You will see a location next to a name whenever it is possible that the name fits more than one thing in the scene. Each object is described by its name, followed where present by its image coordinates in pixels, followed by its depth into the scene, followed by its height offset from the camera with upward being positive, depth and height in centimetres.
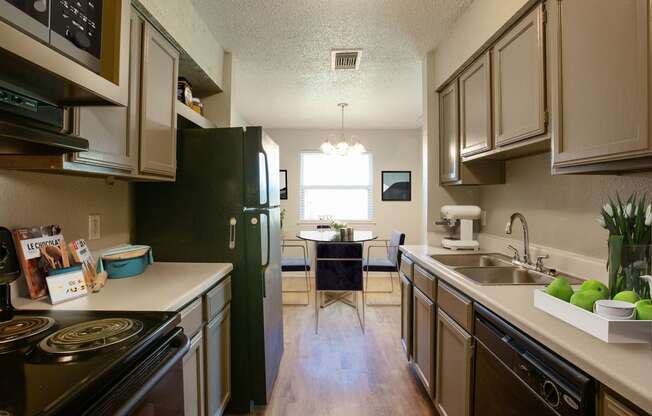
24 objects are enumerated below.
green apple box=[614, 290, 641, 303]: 88 -23
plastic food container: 154 -25
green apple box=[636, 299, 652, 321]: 81 -25
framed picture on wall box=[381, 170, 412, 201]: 529 +48
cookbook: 116 -16
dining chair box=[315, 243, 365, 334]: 311 -53
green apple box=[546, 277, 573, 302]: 103 -25
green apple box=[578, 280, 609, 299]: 96 -23
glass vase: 92 -16
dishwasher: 80 -49
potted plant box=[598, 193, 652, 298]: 93 -10
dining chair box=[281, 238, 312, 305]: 376 -62
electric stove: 65 -37
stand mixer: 235 -7
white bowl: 82 -25
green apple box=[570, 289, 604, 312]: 94 -25
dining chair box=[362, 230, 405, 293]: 373 -59
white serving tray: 80 -30
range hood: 81 +24
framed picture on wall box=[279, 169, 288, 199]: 523 +48
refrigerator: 187 -5
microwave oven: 68 +46
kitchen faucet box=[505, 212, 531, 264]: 174 -12
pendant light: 401 +84
